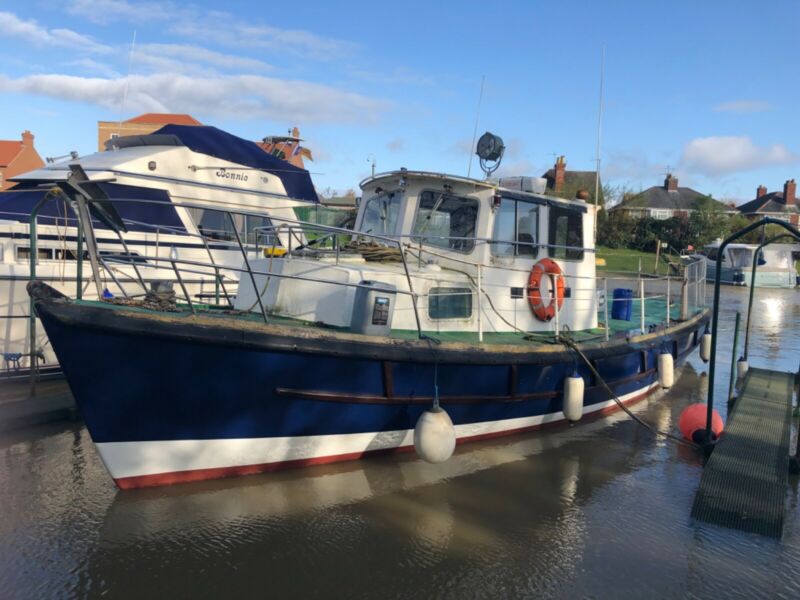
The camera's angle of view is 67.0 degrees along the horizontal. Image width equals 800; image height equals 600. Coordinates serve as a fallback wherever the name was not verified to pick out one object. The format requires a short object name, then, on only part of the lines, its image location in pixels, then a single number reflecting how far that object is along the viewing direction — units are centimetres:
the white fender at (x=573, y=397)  674
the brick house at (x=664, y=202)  4497
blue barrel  1037
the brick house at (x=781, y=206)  5078
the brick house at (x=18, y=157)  4866
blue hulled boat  482
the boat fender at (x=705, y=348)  1126
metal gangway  512
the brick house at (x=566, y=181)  3925
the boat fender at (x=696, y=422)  697
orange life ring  745
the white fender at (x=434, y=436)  539
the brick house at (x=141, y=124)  4256
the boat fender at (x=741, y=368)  1021
